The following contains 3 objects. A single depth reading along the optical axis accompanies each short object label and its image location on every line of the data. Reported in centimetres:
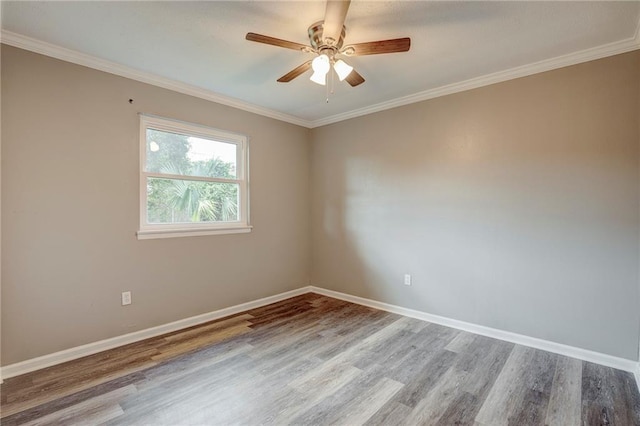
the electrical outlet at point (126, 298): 278
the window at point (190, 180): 296
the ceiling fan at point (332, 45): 171
